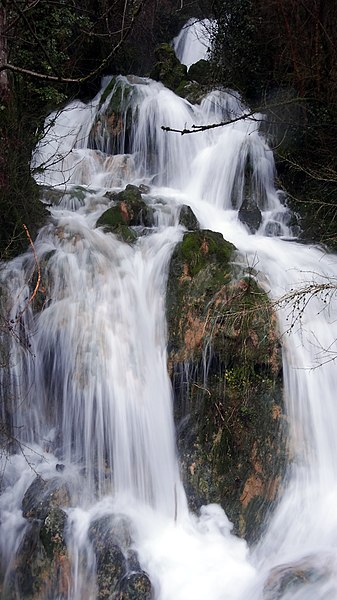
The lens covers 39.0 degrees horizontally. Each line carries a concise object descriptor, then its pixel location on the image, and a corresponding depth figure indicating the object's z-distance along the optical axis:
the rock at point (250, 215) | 7.60
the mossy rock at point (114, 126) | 9.58
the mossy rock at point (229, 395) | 4.38
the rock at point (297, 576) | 3.53
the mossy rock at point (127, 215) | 6.32
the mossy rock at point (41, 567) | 3.85
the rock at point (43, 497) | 4.07
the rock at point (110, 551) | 3.77
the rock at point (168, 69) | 11.85
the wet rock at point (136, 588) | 3.72
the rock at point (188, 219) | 6.99
